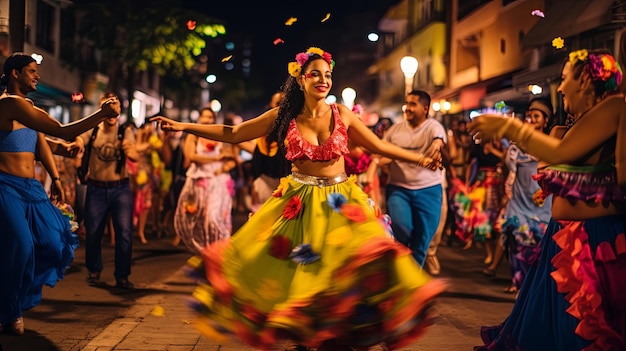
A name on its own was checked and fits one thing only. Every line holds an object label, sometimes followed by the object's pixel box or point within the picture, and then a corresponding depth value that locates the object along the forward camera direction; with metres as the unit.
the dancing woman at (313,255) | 5.79
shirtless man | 10.55
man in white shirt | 10.21
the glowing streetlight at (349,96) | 19.98
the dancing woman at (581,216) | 5.33
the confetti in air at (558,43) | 6.50
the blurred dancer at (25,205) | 7.16
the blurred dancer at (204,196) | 13.52
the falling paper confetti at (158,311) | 8.71
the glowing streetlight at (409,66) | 16.24
